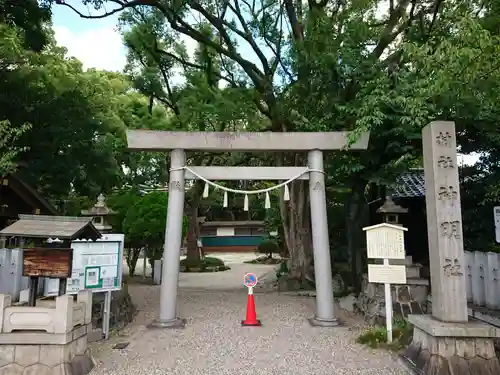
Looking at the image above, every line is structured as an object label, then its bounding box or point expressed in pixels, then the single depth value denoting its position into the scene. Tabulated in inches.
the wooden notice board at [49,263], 196.4
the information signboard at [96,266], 249.4
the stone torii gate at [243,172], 291.0
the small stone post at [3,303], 181.3
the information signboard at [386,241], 246.8
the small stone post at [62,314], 179.3
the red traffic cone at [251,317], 291.9
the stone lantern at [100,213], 416.8
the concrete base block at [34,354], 178.7
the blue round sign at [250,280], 304.0
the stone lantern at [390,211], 317.1
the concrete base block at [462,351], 179.5
